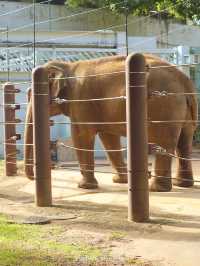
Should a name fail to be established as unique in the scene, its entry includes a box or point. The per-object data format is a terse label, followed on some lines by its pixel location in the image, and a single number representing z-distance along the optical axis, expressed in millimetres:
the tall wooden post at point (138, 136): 12375
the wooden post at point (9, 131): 21875
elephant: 16625
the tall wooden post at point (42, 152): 14977
